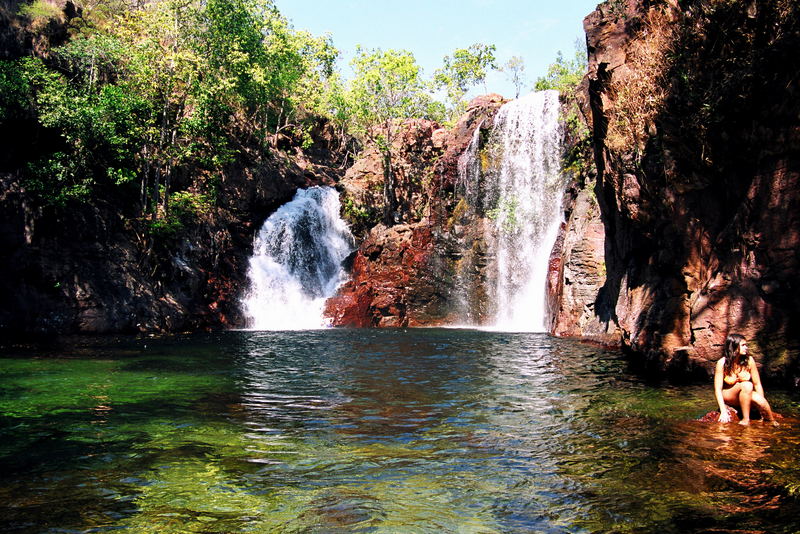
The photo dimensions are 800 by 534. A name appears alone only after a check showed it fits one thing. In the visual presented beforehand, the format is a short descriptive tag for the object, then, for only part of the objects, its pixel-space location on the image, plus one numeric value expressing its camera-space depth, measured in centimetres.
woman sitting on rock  863
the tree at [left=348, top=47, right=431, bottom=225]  4069
